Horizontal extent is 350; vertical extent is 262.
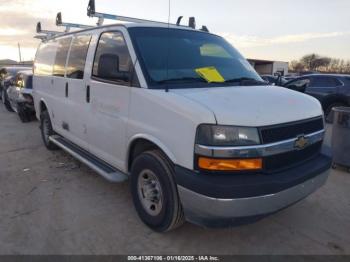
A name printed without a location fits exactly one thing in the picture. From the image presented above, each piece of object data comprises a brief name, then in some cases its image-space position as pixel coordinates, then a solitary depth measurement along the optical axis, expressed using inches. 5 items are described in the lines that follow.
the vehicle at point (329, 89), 406.6
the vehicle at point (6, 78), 477.5
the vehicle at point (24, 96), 376.5
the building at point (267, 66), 1691.7
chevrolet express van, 108.9
